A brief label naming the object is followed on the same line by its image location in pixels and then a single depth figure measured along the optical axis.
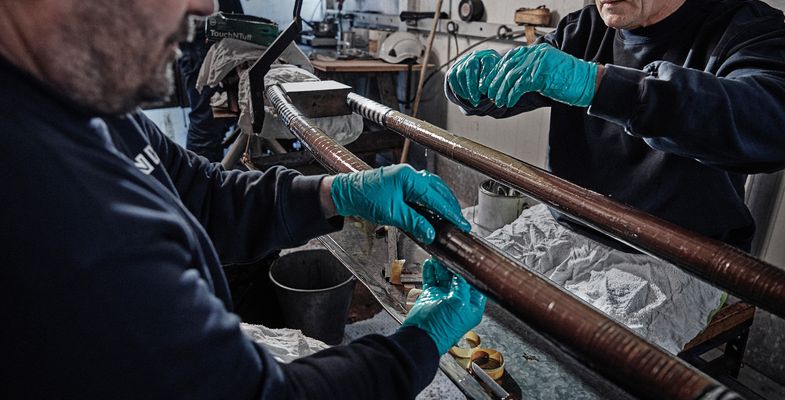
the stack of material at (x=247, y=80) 2.35
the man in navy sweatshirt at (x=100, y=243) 0.47
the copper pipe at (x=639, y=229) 0.75
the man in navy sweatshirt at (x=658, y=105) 1.07
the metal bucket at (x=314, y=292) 2.01
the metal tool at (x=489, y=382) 1.25
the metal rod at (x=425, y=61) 3.36
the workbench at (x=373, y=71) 3.53
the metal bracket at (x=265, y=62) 2.14
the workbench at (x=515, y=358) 1.33
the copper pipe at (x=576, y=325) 0.57
